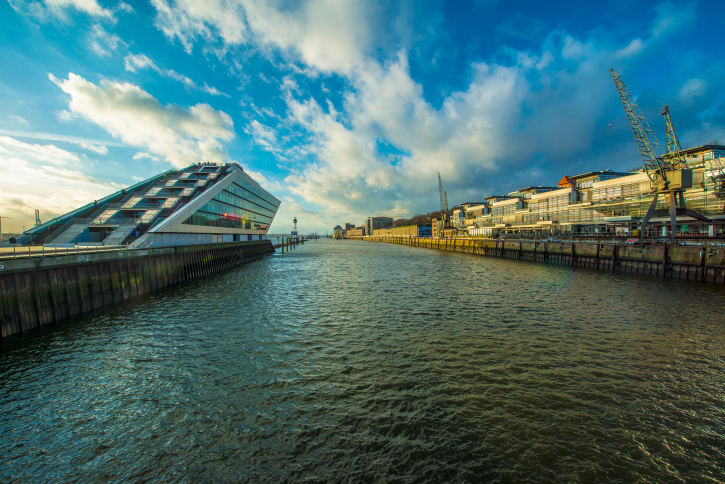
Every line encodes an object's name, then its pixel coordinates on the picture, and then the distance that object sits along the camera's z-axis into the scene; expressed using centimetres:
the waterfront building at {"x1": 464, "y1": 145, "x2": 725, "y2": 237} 4809
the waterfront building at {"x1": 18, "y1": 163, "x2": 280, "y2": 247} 3581
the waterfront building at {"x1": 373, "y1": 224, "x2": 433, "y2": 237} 19535
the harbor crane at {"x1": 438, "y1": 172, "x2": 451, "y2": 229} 16524
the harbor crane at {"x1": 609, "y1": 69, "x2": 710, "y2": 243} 4094
